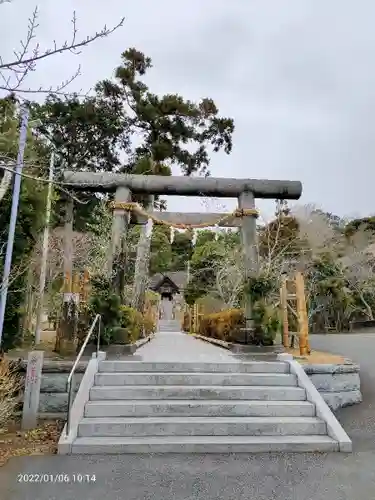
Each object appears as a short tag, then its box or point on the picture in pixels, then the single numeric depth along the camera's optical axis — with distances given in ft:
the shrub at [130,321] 25.04
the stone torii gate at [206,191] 28.63
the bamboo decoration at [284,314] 25.79
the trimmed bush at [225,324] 28.03
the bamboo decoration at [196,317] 56.99
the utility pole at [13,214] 18.47
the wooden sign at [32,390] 16.29
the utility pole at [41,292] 30.27
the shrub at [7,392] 14.86
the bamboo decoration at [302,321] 23.26
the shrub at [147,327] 39.53
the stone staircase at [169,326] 84.44
